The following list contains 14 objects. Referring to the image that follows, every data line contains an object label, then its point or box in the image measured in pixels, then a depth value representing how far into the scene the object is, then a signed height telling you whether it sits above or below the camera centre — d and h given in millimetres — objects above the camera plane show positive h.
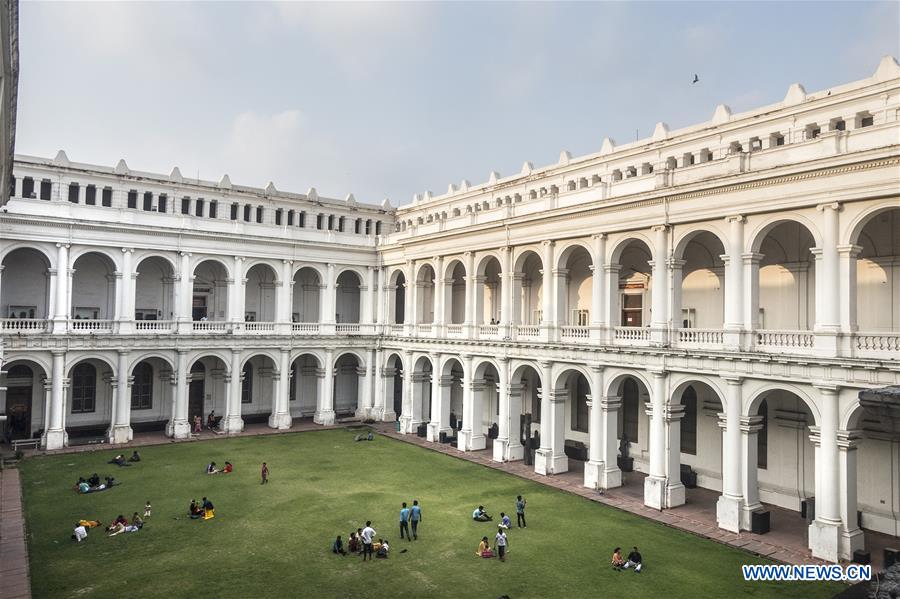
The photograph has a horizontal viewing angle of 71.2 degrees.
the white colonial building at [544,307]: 22312 +1065
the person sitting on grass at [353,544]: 20594 -7186
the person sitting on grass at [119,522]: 22200 -7059
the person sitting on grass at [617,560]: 19609 -7262
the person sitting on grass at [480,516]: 24250 -7309
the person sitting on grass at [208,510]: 23969 -7116
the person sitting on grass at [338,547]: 20500 -7251
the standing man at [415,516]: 22312 -6759
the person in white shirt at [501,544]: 20422 -7080
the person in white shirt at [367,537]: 20156 -6788
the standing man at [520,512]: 23531 -6927
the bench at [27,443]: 34781 -6808
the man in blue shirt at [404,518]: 22125 -6789
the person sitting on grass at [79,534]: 21141 -7111
